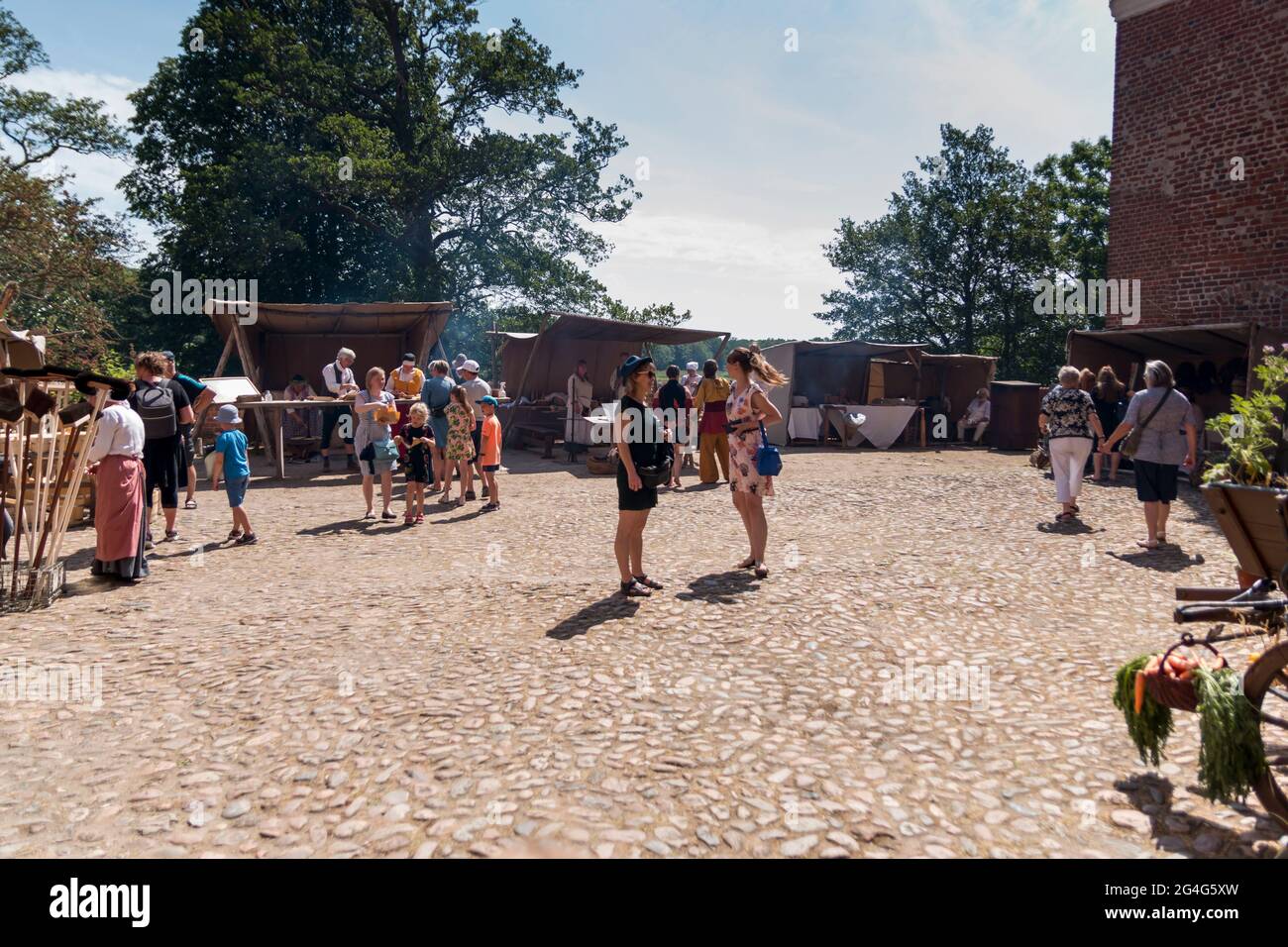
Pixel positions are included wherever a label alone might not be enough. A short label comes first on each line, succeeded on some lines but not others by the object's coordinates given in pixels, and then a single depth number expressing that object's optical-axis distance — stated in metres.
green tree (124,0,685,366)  25.17
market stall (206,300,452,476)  15.59
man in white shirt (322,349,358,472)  13.32
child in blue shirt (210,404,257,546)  8.42
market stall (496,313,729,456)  18.34
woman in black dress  6.27
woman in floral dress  6.99
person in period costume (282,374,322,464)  15.94
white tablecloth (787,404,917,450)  21.73
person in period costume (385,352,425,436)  13.63
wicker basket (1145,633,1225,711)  2.99
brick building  14.50
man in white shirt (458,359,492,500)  11.23
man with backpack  8.07
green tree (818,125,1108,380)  38.12
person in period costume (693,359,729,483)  12.26
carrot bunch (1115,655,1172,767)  3.21
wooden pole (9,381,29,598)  6.21
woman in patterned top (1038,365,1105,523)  9.52
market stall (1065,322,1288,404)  15.38
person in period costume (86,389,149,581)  6.80
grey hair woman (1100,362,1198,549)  8.29
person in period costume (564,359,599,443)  16.44
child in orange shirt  10.88
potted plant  2.97
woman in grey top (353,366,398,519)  9.57
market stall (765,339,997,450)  21.83
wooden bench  17.70
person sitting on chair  22.91
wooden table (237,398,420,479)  12.66
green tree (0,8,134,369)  18.98
